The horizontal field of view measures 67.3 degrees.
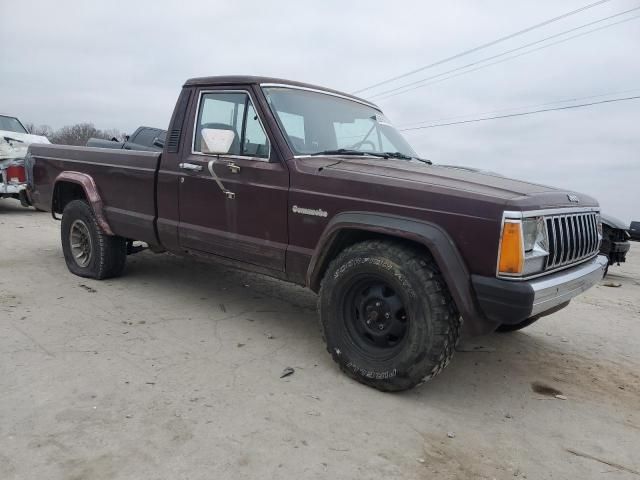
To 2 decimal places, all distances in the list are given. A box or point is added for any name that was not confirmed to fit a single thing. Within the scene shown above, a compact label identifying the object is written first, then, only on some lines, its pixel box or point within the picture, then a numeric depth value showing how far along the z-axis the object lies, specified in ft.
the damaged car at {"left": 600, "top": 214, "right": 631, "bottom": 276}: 21.62
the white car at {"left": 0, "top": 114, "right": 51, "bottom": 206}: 32.60
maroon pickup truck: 9.05
